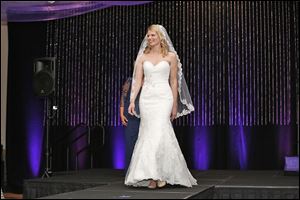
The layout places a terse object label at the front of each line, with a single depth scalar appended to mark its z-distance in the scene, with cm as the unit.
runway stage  336
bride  364
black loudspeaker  582
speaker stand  565
